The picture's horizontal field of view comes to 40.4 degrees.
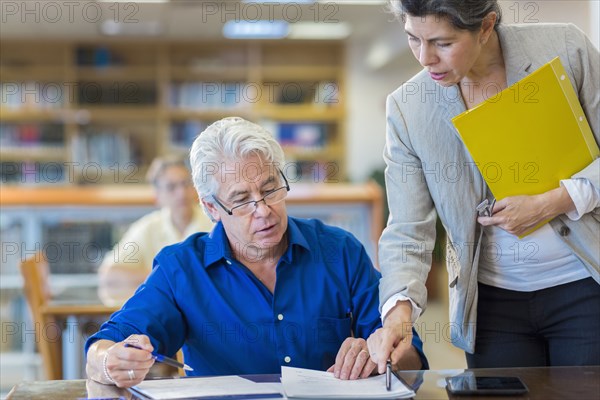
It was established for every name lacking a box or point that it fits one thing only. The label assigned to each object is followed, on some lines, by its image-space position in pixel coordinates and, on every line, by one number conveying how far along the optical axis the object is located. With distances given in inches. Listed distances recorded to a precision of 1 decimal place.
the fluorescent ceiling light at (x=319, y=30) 304.2
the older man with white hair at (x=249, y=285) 71.3
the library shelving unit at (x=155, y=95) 331.0
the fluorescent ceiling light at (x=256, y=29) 307.6
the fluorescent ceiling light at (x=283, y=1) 228.5
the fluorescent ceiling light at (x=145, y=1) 241.4
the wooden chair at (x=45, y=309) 117.2
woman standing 62.3
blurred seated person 143.1
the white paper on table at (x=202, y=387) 56.1
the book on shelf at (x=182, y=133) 338.6
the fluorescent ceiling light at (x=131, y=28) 296.2
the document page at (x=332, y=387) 54.7
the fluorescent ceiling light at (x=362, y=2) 243.4
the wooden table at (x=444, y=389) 54.9
